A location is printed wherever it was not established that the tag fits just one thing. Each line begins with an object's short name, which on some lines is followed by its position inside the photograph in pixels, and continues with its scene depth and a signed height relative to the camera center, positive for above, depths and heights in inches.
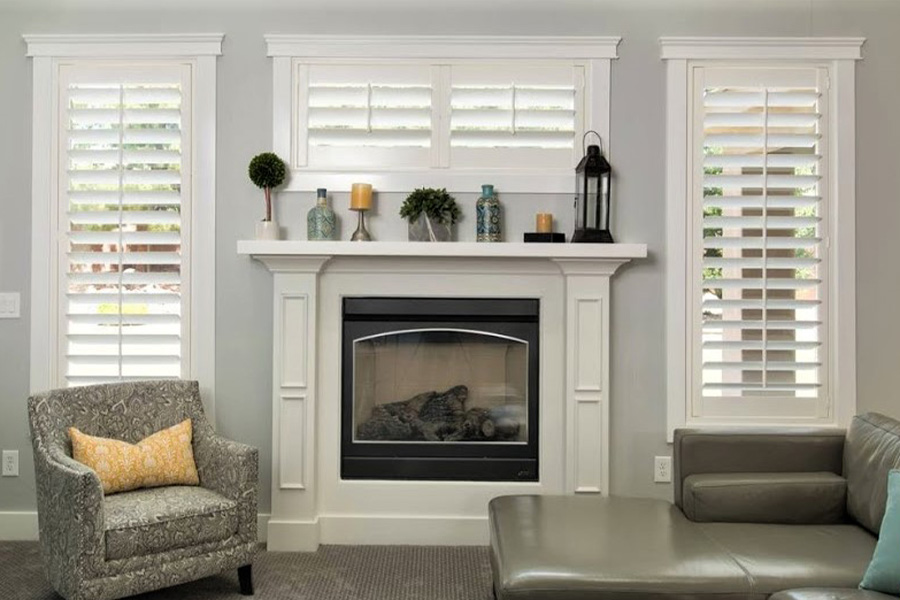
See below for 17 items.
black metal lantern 138.0 +20.5
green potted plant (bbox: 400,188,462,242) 139.4 +17.1
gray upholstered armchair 102.7 -31.3
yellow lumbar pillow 116.5 -25.9
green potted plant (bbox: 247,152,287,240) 137.4 +23.8
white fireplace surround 138.9 -14.9
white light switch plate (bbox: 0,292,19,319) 143.1 -1.0
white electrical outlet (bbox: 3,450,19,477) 143.6 -32.0
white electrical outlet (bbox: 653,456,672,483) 143.3 -32.4
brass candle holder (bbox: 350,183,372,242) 138.6 +19.4
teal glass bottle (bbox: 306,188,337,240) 139.5 +15.5
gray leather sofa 86.4 -31.7
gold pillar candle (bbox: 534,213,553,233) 139.9 +15.5
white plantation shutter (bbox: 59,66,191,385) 142.5 +16.2
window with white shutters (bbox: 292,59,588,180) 143.2 +36.9
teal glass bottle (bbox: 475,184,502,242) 140.0 +16.8
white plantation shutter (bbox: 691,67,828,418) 141.1 +11.7
